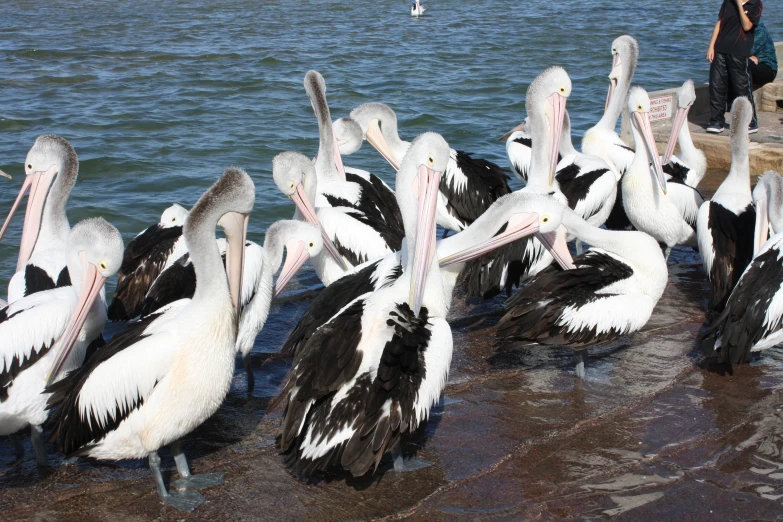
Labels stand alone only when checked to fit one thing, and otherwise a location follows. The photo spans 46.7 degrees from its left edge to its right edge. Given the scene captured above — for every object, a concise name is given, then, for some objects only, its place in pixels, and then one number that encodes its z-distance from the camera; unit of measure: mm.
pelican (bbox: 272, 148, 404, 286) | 5691
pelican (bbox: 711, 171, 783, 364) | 4551
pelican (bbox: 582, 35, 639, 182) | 7516
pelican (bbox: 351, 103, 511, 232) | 6676
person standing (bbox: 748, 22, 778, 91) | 9438
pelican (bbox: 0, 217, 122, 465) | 3865
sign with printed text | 8750
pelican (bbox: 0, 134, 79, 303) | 5196
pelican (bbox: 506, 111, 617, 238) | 6375
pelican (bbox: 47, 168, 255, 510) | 3584
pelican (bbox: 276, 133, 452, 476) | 3510
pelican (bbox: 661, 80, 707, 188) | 7359
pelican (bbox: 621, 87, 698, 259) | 6309
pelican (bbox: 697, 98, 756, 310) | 5473
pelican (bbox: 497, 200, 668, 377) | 4531
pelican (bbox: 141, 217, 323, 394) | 4730
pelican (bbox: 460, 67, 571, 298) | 5551
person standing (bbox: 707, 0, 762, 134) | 8727
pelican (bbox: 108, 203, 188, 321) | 5539
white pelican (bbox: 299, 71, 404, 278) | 5766
